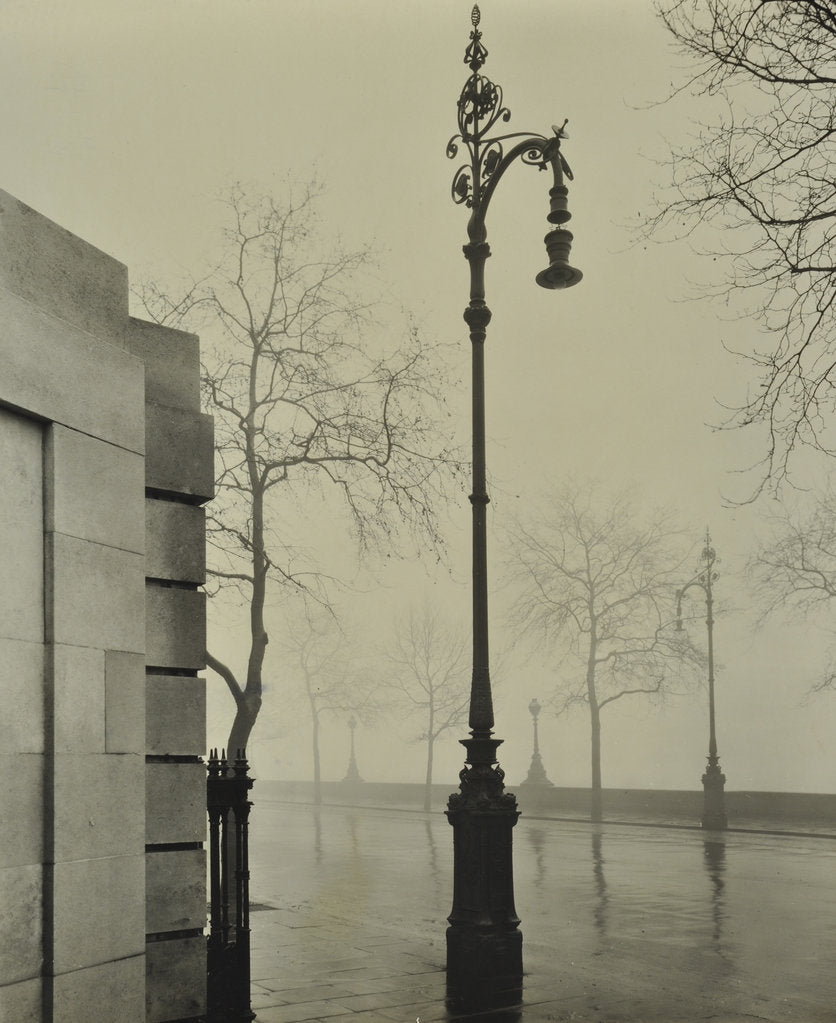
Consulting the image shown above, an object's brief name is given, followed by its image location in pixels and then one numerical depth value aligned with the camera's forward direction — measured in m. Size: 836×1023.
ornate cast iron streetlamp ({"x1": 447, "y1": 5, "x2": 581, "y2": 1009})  9.44
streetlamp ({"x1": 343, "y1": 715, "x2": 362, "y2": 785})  51.94
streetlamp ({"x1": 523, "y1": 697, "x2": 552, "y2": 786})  40.12
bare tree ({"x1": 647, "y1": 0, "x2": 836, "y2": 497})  9.54
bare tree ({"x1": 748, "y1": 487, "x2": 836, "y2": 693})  31.73
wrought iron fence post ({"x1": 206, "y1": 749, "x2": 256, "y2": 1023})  7.89
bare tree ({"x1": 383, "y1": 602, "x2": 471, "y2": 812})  50.34
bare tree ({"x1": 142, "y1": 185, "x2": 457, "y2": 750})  15.64
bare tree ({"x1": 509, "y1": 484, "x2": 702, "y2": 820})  37.00
